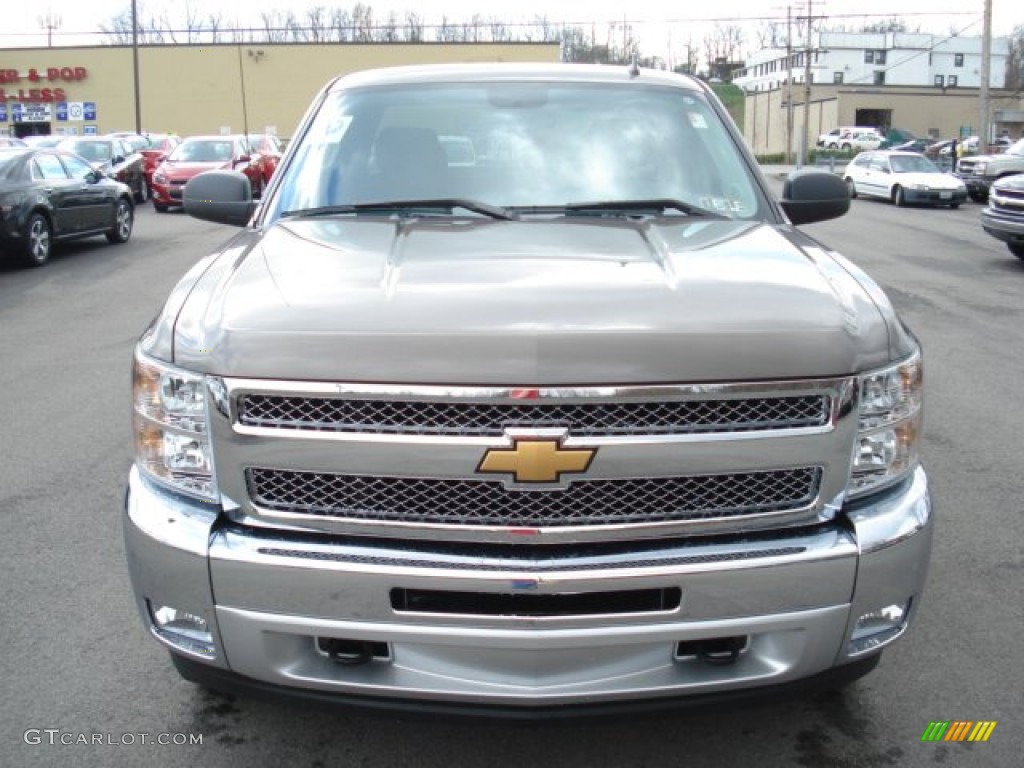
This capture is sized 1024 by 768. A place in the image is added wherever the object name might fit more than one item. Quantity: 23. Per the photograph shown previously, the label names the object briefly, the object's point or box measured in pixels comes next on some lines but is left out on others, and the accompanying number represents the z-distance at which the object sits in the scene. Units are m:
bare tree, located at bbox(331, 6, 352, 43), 86.12
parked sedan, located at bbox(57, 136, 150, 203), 22.59
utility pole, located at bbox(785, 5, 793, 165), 65.94
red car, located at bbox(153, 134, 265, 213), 20.77
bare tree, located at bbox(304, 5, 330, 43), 82.62
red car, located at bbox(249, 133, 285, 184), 22.89
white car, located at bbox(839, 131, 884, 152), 68.75
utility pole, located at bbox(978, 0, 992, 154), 34.44
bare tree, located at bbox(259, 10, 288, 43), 76.75
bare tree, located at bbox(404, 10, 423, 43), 76.94
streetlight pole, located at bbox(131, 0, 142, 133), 39.88
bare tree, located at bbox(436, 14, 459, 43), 75.25
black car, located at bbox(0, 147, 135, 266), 12.83
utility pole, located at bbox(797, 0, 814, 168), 62.31
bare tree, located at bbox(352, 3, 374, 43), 81.58
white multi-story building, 112.19
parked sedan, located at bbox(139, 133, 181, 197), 25.50
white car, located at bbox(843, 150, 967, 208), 26.69
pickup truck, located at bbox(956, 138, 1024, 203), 23.52
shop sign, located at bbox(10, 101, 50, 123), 51.97
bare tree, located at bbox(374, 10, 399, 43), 75.56
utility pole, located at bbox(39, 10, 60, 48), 83.32
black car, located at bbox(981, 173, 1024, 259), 13.58
